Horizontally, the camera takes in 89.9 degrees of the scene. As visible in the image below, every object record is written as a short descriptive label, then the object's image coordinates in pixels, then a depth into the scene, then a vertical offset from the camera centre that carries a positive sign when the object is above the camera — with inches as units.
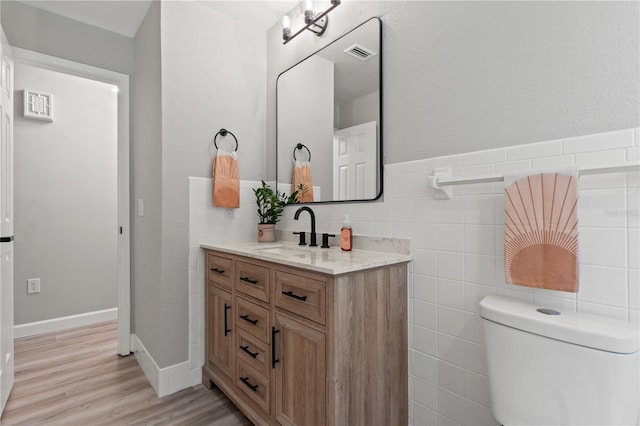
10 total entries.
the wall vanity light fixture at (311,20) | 72.4 +45.6
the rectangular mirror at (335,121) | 65.3 +21.5
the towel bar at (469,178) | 35.3 +4.8
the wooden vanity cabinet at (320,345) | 46.4 -21.8
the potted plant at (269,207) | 86.1 +1.4
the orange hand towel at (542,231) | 38.7 -2.5
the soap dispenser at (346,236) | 66.9 -5.1
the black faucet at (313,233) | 74.0 -4.9
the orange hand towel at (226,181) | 83.0 +8.3
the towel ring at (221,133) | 85.5 +21.3
